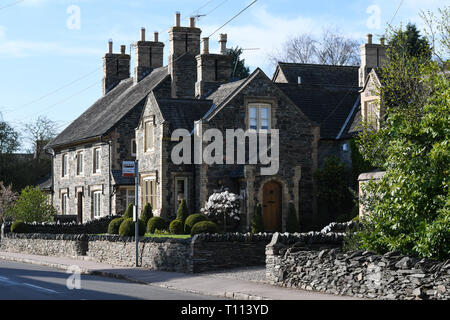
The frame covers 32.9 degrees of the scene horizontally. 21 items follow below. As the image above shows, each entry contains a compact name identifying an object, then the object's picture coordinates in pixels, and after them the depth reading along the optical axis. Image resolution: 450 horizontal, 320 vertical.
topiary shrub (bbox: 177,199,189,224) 36.71
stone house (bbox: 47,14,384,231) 37.81
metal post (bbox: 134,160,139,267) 25.38
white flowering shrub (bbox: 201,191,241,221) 36.50
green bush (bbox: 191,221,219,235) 30.90
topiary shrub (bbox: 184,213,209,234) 34.88
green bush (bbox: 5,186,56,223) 43.41
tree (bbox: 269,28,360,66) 67.88
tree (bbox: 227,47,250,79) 74.86
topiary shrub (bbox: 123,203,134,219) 39.77
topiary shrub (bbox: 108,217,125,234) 37.31
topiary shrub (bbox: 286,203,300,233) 35.88
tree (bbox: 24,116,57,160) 72.06
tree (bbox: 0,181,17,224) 49.94
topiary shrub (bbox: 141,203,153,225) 38.42
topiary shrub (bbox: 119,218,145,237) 32.17
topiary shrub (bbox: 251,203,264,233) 35.22
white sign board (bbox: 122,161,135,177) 25.12
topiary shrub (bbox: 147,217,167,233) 36.91
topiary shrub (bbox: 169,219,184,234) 35.50
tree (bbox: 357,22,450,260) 16.69
